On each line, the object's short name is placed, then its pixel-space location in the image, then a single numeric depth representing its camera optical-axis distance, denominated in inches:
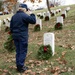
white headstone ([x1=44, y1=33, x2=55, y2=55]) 351.6
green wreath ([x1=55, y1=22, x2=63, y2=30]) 582.9
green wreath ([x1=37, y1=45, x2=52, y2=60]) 346.6
